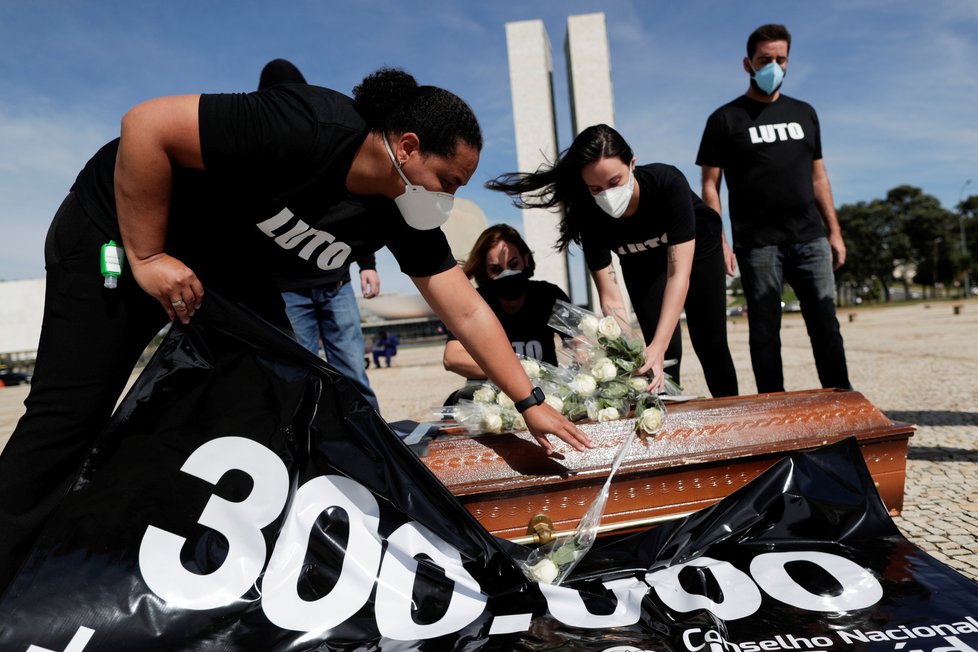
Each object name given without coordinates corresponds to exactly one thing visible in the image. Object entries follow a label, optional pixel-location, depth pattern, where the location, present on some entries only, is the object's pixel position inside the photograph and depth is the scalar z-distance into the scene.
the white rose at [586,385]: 2.28
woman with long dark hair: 2.75
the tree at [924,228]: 50.41
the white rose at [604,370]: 2.28
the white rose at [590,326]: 2.44
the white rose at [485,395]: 2.41
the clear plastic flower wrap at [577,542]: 1.81
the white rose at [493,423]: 2.24
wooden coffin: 2.05
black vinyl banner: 1.49
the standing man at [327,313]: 3.29
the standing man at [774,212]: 3.34
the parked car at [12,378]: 26.05
